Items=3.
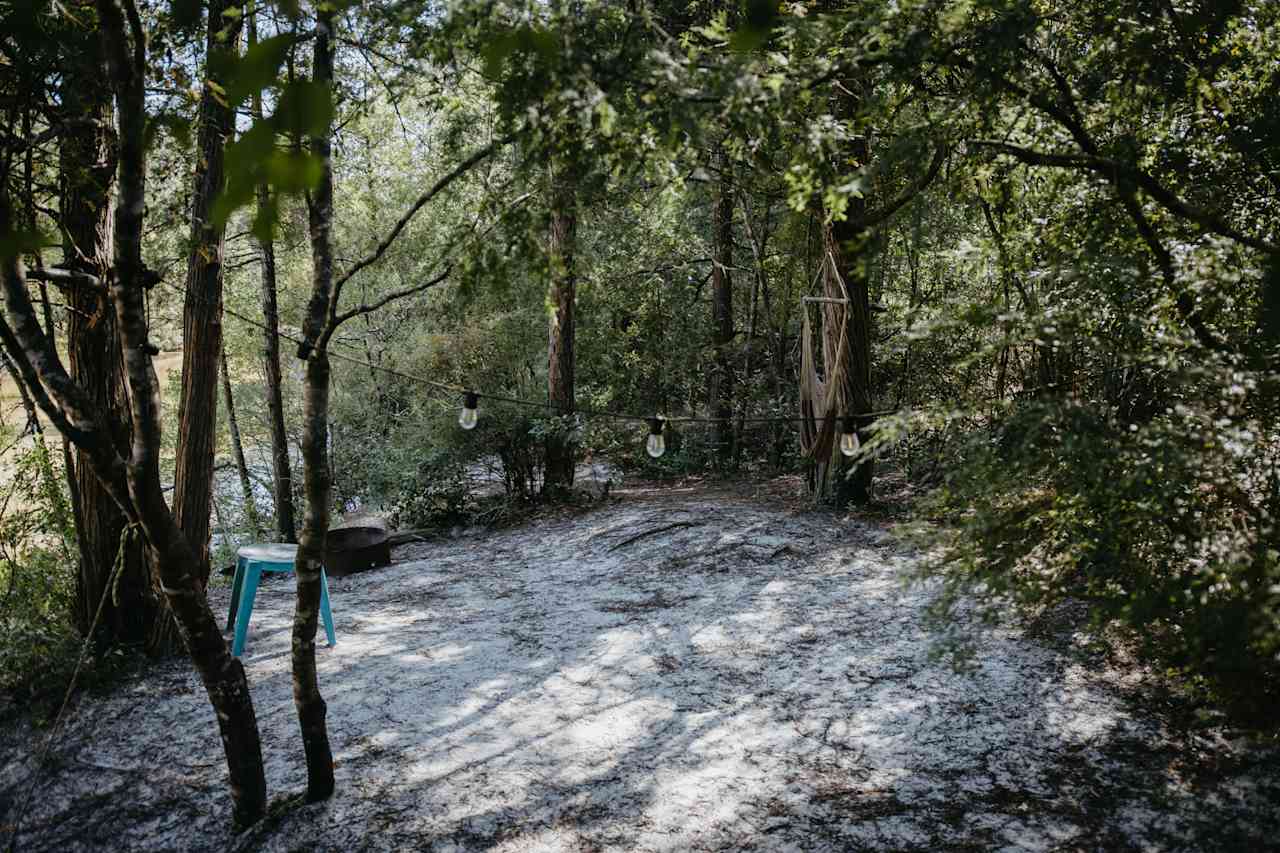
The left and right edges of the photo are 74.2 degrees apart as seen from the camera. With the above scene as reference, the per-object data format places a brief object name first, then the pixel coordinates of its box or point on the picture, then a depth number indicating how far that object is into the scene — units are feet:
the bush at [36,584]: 10.64
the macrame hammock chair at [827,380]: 16.93
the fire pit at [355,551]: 18.72
